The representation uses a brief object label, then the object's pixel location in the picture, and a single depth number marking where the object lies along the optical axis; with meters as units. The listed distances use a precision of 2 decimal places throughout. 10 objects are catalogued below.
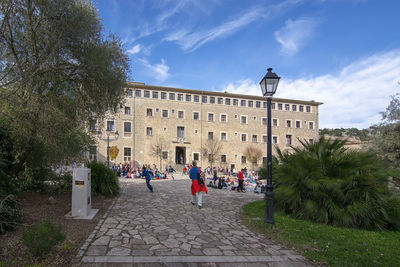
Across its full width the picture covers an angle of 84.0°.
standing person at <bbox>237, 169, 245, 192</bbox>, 13.80
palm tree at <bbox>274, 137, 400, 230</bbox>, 5.99
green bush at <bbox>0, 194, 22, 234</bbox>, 4.22
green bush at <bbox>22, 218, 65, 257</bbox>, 3.19
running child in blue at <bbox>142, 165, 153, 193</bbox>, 11.32
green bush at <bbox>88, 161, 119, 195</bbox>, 9.38
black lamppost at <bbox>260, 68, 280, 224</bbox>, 5.78
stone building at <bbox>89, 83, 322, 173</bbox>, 37.75
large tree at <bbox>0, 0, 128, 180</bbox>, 6.53
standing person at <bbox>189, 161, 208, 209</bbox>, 7.81
